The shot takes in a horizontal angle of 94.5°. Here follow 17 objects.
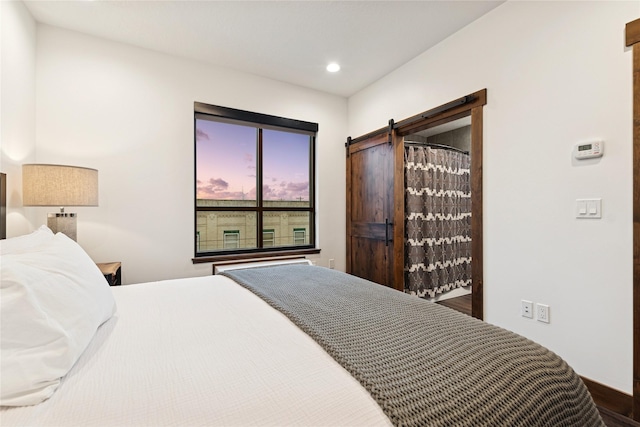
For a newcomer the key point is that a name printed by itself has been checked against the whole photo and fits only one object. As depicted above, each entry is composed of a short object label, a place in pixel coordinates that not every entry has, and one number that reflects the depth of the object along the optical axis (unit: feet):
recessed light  10.21
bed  2.16
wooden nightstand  7.00
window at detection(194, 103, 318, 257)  11.67
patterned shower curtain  11.50
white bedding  2.10
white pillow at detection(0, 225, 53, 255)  3.63
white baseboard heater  10.39
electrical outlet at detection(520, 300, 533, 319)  6.87
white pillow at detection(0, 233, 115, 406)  2.20
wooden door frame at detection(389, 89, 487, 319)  7.88
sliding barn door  11.05
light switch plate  5.76
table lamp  6.48
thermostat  5.72
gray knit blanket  2.33
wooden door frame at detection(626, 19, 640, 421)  5.26
